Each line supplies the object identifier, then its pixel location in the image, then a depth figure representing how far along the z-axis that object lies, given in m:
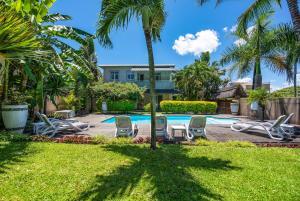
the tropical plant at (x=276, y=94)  12.58
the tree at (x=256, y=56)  12.63
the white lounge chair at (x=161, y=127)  6.68
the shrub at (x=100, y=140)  5.77
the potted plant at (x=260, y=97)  12.18
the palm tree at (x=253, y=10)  6.85
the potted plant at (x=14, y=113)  6.64
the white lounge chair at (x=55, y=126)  6.92
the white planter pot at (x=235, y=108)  17.12
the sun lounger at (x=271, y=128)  6.83
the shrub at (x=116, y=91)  18.48
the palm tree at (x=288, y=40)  7.43
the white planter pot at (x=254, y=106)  13.11
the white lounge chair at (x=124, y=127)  6.69
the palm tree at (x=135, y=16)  4.64
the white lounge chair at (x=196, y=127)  6.78
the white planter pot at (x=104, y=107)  18.54
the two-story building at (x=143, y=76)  23.45
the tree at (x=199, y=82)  21.44
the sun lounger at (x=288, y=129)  7.35
